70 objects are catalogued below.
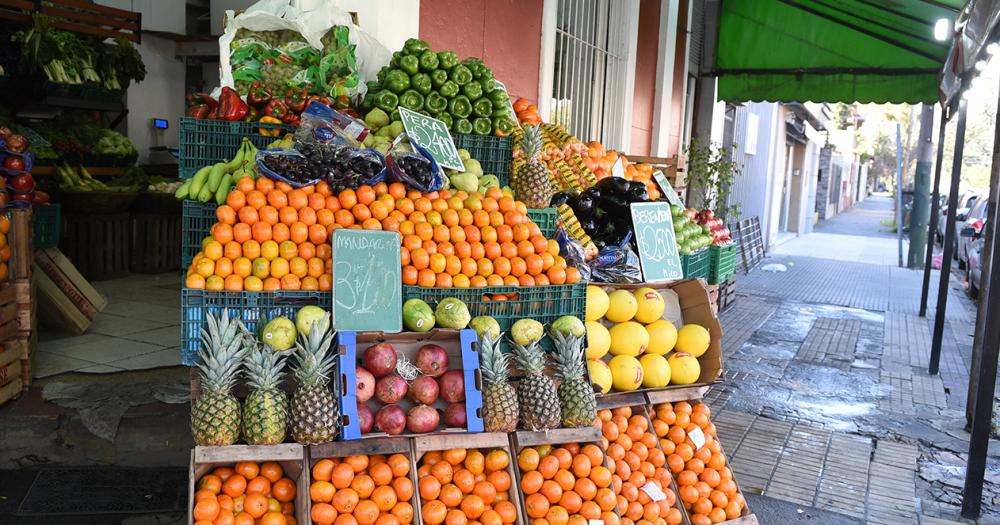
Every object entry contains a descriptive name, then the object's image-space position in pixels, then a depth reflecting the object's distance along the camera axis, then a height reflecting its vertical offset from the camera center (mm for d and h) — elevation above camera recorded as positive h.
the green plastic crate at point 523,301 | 3418 -547
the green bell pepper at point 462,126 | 4670 +337
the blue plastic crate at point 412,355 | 2972 -749
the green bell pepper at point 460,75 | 4781 +665
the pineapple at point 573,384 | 3346 -884
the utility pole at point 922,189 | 15172 +294
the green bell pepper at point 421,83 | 4629 +588
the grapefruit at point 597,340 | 3863 -779
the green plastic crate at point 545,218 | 4031 -176
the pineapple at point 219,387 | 2770 -821
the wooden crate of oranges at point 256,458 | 2746 -1056
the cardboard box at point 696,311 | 4156 -676
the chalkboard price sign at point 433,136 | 4086 +237
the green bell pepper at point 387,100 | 4562 +463
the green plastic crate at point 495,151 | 4535 +188
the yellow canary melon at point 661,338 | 4098 -791
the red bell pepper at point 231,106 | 4121 +348
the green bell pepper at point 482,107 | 4777 +469
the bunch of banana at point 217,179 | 3506 -46
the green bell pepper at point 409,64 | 4637 +696
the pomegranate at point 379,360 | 3121 -749
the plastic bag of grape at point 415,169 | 3662 +46
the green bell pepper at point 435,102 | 4656 +475
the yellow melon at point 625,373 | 3844 -932
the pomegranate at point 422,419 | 3078 -973
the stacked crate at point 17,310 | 4516 -921
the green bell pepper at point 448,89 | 4711 +564
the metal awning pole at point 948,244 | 7504 -415
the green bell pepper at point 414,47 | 4719 +821
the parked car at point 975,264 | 12688 -987
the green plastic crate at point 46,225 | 5926 -513
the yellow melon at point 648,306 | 4141 -628
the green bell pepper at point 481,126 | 4730 +349
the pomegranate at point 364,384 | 3057 -837
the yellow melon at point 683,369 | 4074 -947
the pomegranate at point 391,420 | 3035 -969
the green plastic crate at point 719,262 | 6912 -637
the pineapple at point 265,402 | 2812 -862
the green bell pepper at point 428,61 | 4684 +729
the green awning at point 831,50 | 9008 +1901
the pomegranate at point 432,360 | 3225 -767
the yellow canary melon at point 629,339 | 3982 -785
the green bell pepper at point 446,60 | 4773 +757
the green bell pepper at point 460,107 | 4711 +462
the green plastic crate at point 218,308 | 3072 -562
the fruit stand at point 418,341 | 2914 -713
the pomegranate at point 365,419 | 3030 -965
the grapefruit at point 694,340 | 4129 -803
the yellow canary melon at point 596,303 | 3949 -599
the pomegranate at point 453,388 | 3193 -868
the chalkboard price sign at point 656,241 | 4664 -319
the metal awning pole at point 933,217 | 9586 -178
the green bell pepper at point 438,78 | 4707 +633
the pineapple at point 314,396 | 2846 -841
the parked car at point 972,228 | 12931 -405
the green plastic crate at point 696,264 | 5668 -558
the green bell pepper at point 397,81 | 4605 +586
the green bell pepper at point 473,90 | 4773 +572
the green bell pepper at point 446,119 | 4660 +378
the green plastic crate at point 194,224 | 3492 -256
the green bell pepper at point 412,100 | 4609 +477
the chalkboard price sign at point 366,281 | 3174 -441
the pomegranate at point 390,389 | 3109 -865
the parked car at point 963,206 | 18953 -7
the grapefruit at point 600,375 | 3736 -920
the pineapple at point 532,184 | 4293 +0
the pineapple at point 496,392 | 3166 -877
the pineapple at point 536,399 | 3234 -914
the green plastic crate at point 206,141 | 3811 +141
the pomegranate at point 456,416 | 3154 -976
